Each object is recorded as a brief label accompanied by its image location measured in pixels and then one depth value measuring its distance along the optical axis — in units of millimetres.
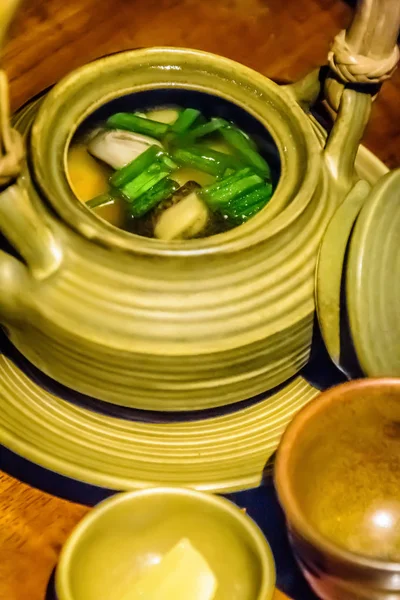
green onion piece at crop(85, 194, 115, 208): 563
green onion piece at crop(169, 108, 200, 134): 573
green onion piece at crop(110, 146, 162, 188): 567
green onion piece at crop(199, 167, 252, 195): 563
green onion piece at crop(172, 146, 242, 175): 576
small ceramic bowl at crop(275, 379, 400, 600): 480
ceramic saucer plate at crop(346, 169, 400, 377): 519
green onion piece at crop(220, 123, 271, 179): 568
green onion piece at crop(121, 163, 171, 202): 564
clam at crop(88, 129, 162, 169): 566
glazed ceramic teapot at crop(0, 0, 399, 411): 510
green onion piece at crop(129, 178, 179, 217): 561
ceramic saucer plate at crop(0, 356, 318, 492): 521
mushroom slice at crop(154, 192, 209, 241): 552
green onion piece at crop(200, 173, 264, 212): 560
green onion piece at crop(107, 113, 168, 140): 566
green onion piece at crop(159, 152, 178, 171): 573
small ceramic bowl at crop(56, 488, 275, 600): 498
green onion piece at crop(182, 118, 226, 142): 573
